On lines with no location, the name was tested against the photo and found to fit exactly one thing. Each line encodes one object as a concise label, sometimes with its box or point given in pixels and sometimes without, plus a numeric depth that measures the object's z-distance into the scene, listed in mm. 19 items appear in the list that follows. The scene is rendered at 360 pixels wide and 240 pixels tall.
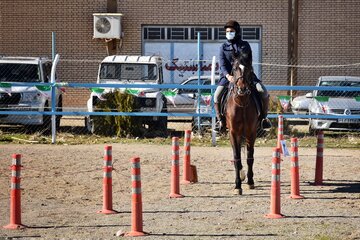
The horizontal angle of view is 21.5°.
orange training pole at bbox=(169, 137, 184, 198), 15133
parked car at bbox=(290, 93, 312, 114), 27391
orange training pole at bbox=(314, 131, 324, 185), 16683
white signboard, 35250
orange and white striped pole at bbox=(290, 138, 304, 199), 14445
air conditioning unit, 35562
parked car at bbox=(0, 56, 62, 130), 25375
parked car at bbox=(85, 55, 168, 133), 25859
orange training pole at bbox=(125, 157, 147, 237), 11734
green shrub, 25031
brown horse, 15820
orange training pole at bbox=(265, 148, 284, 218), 12938
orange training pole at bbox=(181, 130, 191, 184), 16469
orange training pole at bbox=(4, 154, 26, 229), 12297
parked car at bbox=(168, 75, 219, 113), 27219
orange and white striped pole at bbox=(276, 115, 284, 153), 19047
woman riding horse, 16312
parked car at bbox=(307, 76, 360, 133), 24875
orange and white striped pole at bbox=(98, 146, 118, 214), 13044
